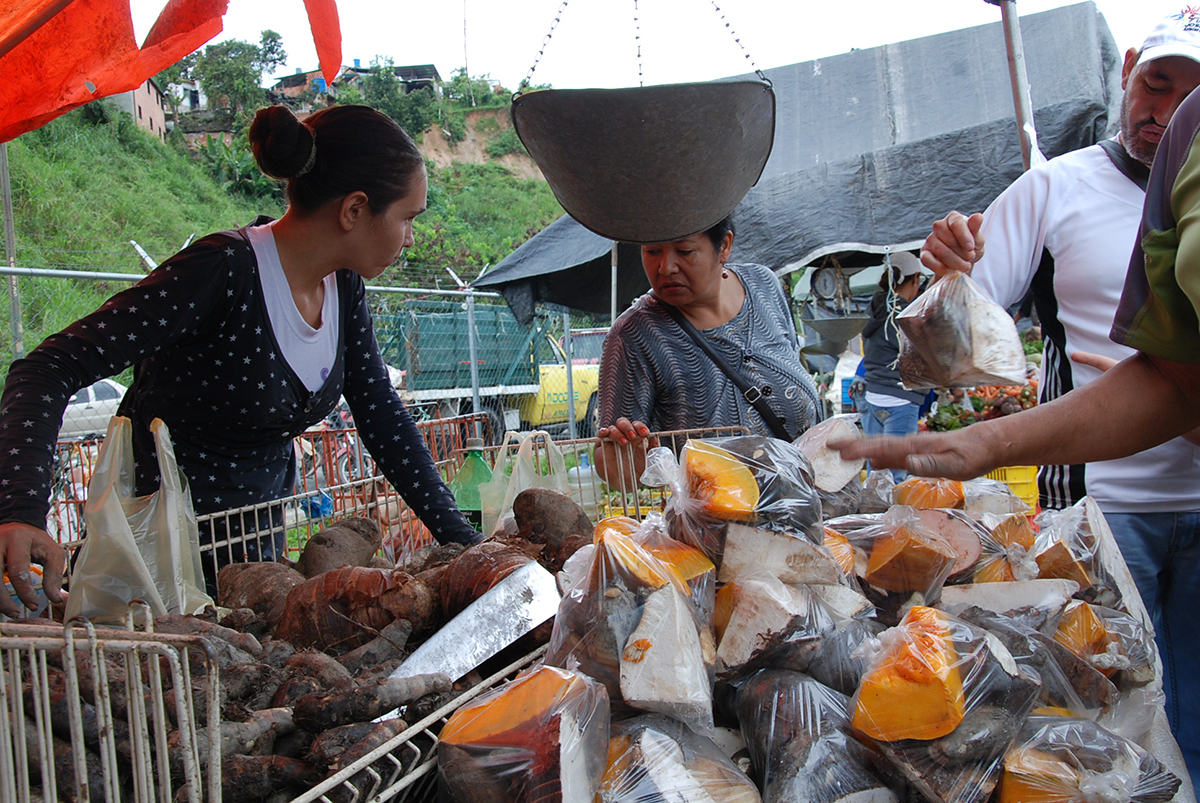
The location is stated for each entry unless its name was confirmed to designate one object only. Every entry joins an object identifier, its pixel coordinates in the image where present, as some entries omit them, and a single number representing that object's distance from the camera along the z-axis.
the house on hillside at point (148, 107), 26.88
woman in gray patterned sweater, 2.65
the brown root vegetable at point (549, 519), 2.12
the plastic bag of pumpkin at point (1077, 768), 1.04
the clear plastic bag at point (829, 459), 1.61
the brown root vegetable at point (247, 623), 1.72
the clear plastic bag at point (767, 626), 1.18
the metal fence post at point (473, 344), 8.02
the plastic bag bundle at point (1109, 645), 1.37
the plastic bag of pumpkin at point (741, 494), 1.27
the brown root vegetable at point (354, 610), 1.60
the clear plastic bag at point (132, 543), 1.61
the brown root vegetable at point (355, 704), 1.22
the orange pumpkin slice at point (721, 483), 1.27
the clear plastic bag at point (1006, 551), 1.50
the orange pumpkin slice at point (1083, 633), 1.38
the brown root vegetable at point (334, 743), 1.13
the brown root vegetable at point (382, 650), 1.50
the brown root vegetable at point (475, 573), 1.59
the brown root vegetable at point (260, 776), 1.08
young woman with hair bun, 1.97
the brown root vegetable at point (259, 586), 1.84
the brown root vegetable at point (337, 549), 2.14
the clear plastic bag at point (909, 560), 1.37
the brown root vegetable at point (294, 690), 1.31
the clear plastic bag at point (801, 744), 1.03
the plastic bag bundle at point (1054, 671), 1.22
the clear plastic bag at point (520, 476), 2.68
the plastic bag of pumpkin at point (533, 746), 1.02
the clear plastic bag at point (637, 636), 1.08
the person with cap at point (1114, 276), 1.83
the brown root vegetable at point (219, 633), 1.43
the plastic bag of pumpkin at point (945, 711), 1.02
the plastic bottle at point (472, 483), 3.27
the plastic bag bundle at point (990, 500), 1.76
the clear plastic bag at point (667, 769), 1.00
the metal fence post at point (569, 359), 8.38
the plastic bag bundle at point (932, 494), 1.67
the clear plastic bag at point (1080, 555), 1.55
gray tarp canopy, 5.72
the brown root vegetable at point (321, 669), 1.34
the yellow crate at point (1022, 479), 3.87
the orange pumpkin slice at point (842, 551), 1.43
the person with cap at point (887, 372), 6.32
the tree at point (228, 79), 35.56
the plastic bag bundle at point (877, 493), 1.83
